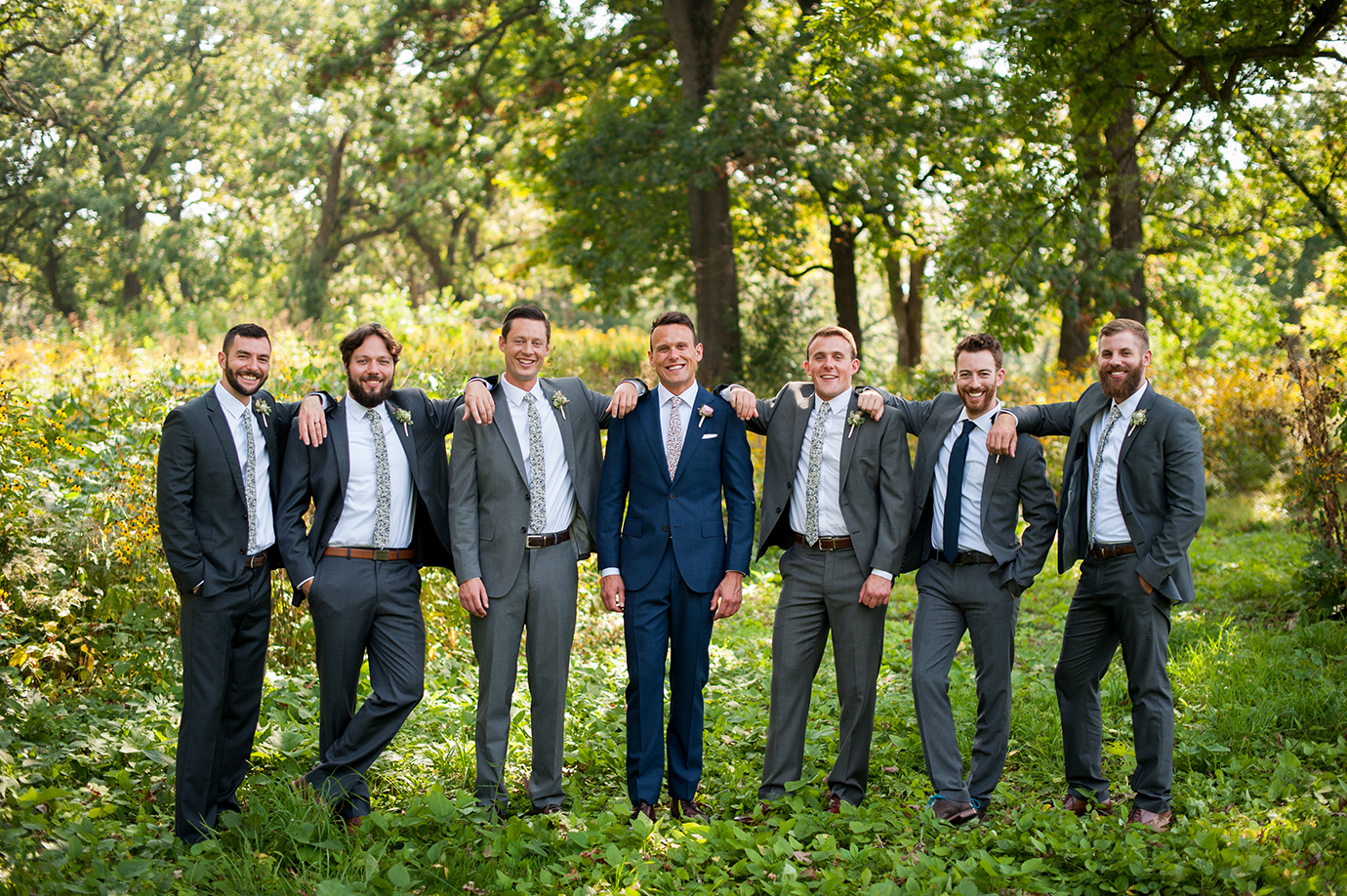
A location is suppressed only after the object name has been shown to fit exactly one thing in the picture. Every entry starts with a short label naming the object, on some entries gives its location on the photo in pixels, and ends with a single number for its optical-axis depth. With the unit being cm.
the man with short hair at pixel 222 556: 425
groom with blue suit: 461
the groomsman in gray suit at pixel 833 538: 468
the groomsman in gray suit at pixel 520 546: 455
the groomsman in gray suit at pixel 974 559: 462
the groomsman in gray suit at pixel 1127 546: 448
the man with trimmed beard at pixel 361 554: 443
